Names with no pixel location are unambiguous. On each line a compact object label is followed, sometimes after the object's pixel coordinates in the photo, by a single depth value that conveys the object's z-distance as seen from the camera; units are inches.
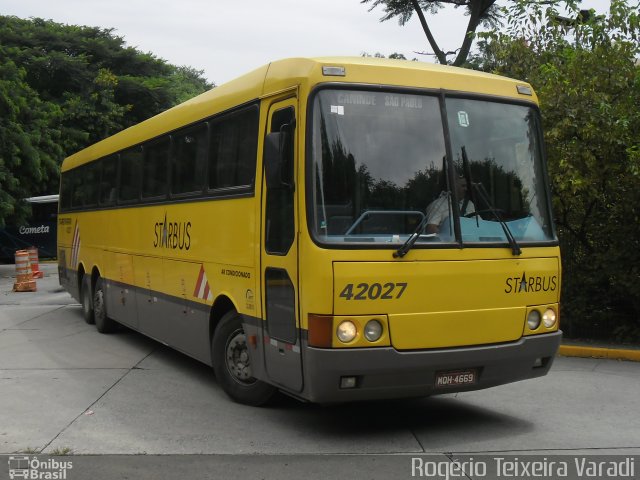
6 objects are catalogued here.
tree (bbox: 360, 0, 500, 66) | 1056.8
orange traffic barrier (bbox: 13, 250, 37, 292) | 813.2
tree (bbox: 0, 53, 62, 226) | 954.1
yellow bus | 226.2
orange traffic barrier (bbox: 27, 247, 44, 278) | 991.6
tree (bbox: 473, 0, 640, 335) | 426.3
